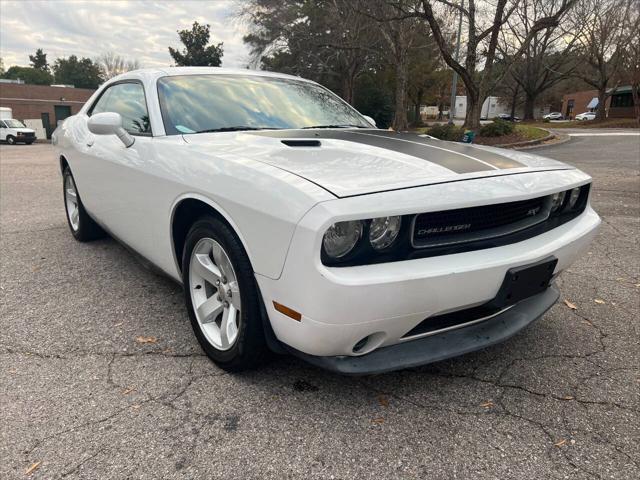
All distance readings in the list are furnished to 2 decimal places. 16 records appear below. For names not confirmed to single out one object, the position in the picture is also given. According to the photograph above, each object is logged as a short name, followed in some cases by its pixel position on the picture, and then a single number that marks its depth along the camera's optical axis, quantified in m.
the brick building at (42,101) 48.56
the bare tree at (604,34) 27.25
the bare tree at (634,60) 32.12
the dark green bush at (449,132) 15.08
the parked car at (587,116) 55.76
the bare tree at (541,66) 38.84
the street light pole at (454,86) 21.22
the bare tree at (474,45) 13.87
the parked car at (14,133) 31.41
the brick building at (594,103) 46.12
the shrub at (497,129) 16.11
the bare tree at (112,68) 67.82
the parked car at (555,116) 67.94
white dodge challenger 1.79
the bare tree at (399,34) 17.22
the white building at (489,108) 74.91
